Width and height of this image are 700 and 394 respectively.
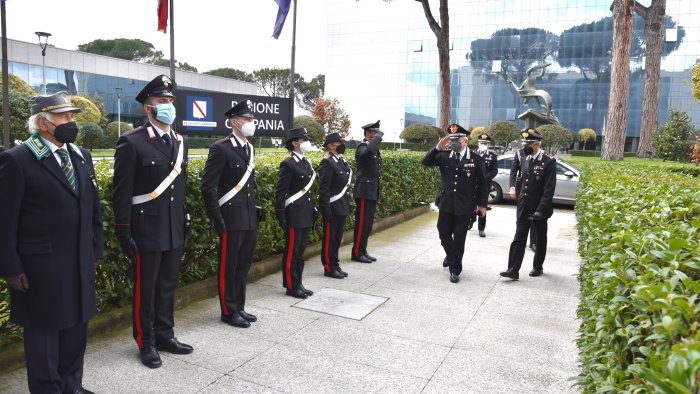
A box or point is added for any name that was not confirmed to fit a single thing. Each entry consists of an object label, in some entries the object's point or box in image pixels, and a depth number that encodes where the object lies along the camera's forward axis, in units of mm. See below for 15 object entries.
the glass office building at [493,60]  59375
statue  39062
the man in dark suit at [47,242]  2879
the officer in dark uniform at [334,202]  6566
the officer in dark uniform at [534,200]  6746
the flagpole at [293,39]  10034
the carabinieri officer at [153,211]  3732
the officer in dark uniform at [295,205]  5523
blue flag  10289
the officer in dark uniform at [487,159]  9360
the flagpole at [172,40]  8500
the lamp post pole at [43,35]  16964
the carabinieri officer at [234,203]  4602
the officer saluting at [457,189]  6691
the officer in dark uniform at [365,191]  7441
